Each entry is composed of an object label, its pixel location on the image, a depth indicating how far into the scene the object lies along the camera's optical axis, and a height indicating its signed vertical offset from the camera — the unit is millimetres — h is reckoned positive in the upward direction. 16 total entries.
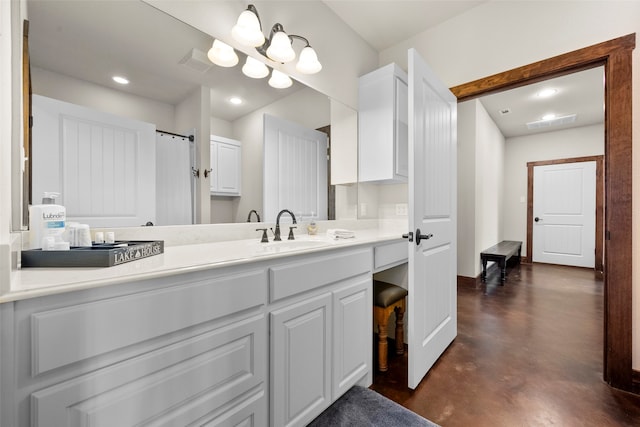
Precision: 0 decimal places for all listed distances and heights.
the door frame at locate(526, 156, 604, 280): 4754 +222
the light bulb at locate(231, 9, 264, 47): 1440 +988
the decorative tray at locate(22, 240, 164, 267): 734 -128
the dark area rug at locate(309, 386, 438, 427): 1281 -1003
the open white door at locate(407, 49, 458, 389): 1520 -47
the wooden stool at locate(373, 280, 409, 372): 1760 -642
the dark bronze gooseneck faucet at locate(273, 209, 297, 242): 1627 -109
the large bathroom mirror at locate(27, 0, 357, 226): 1034 +645
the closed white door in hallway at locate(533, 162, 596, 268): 4984 -64
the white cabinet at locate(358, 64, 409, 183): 2182 +709
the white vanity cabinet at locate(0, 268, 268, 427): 563 -371
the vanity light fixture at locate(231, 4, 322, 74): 1452 +994
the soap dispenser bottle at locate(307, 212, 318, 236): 1935 -129
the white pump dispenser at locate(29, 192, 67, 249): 849 -40
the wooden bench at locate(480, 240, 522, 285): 3889 -668
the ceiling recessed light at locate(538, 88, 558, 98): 3629 +1618
